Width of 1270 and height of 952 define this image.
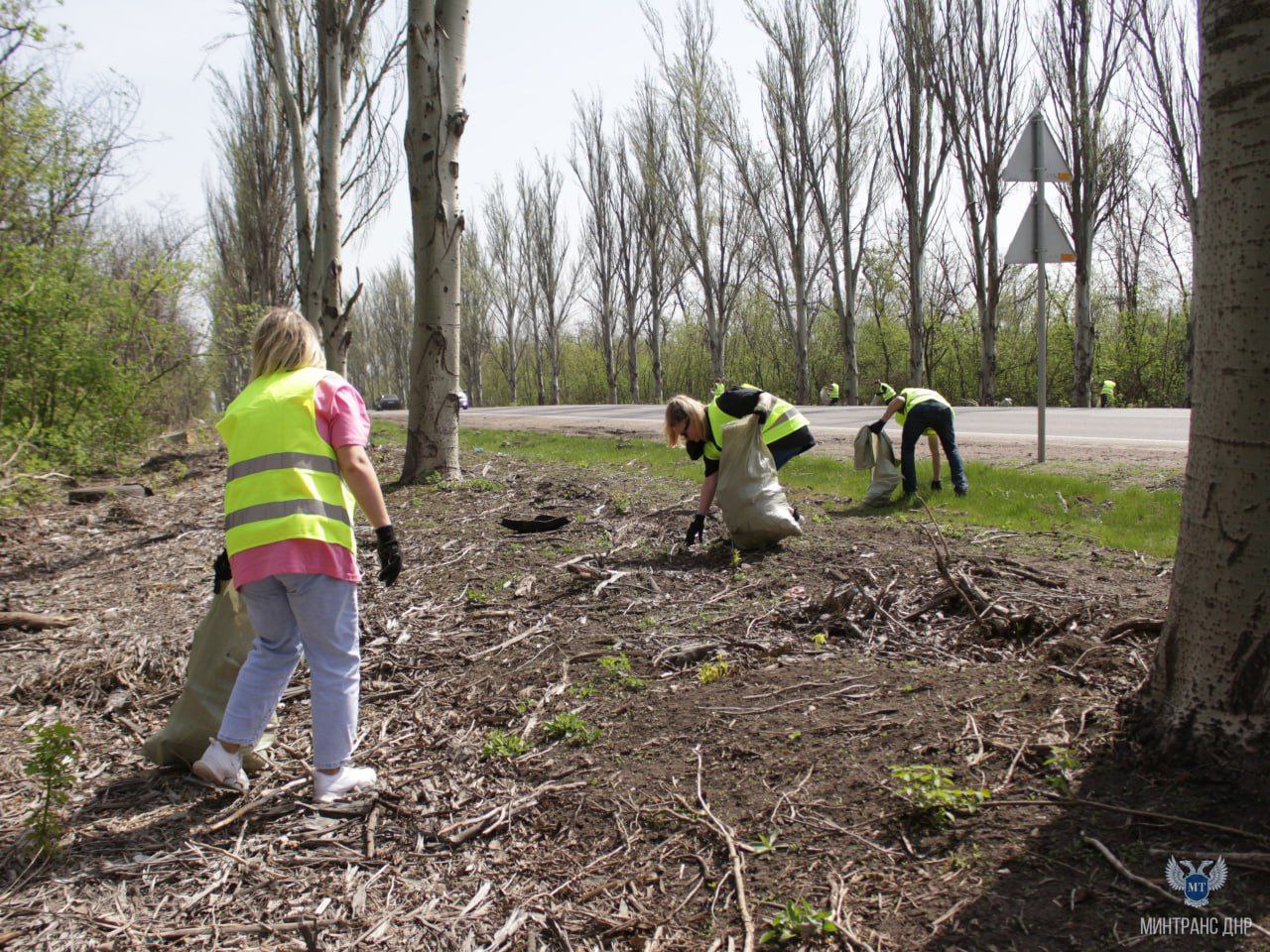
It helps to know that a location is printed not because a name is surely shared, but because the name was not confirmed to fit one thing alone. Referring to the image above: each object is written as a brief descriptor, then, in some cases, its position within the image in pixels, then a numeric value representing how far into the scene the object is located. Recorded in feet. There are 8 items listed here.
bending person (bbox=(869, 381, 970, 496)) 24.56
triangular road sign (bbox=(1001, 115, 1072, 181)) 26.63
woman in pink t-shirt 9.24
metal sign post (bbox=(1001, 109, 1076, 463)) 26.66
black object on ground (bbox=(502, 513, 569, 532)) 21.02
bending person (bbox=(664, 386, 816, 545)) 19.38
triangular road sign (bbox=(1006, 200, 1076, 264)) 27.09
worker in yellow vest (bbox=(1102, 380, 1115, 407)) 74.49
